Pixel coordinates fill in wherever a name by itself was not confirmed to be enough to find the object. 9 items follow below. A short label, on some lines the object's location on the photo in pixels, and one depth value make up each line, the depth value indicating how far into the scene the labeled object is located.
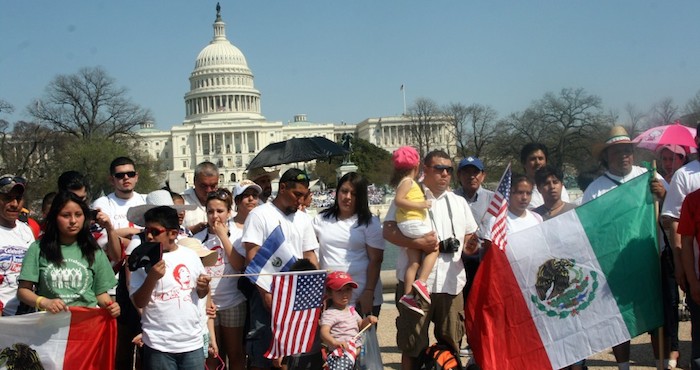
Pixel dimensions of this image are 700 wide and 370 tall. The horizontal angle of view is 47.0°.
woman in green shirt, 4.36
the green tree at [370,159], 66.25
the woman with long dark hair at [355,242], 5.12
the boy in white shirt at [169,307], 4.45
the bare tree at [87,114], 46.22
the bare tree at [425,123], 68.12
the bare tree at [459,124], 53.68
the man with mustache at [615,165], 5.53
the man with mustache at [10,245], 4.71
